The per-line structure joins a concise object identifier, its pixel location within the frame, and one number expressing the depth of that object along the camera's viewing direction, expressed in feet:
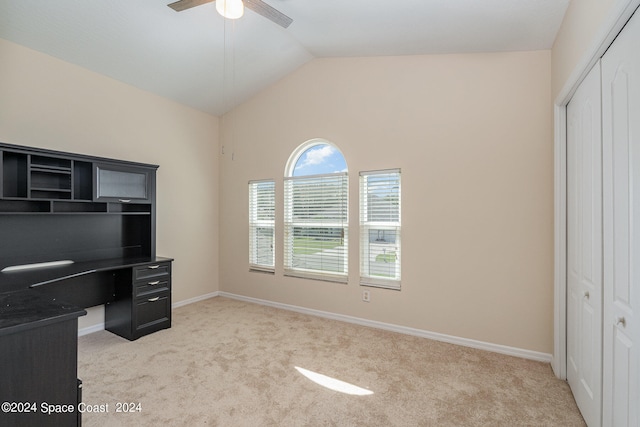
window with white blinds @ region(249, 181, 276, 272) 14.49
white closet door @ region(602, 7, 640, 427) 4.45
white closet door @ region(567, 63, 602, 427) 5.87
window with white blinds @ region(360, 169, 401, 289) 11.31
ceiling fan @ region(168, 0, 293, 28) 7.06
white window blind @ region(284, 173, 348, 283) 12.57
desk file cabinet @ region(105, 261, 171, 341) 10.44
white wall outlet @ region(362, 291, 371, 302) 11.75
